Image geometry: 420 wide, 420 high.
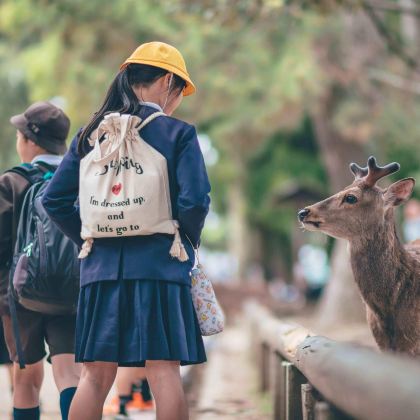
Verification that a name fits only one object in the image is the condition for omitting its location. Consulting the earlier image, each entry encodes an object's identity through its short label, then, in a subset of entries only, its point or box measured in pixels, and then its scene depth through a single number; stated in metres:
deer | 5.51
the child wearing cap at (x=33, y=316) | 5.67
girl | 4.47
